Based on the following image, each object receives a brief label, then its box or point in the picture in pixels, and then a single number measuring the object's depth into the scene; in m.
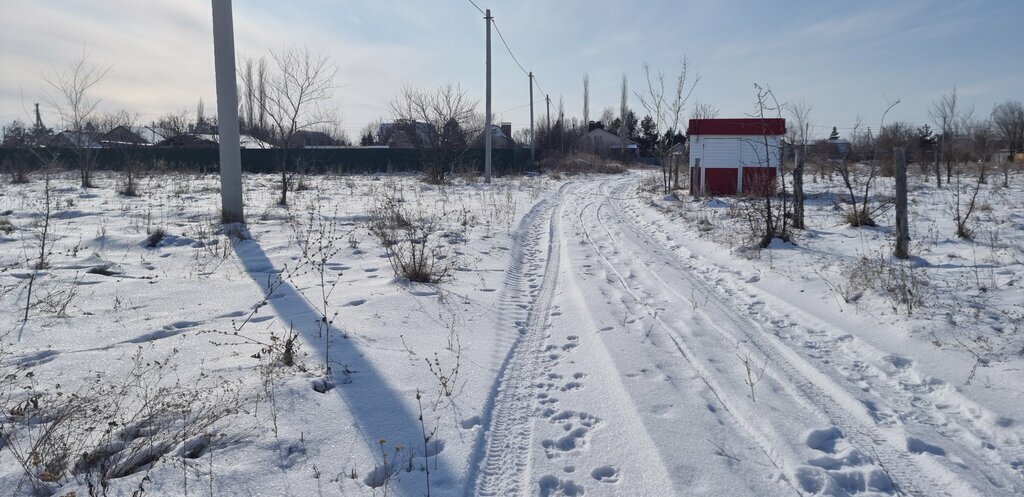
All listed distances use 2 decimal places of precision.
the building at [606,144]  62.16
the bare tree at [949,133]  25.44
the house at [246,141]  39.66
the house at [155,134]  42.44
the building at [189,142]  39.09
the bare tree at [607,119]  86.31
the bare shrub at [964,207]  9.82
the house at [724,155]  20.00
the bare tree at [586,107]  75.81
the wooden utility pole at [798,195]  11.45
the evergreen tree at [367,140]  59.06
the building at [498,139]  49.29
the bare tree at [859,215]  11.21
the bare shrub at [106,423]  2.87
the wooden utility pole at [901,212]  7.84
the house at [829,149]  24.92
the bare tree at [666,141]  23.52
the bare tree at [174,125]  42.03
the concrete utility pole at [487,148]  27.42
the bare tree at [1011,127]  42.97
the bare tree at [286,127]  15.80
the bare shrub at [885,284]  5.78
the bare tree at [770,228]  9.66
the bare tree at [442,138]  26.31
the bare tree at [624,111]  65.24
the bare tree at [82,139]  17.10
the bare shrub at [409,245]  7.32
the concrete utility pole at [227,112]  10.24
